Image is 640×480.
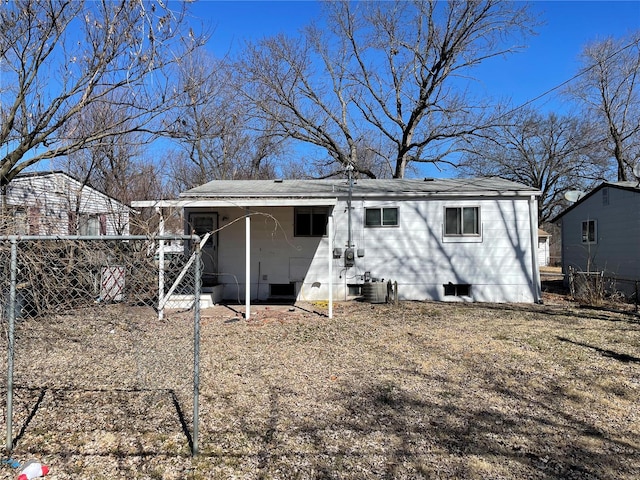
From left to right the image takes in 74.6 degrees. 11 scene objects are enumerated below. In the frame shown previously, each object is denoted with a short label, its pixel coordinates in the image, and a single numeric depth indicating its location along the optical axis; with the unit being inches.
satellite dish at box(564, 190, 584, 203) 622.9
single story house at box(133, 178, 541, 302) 431.2
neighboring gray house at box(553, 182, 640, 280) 455.2
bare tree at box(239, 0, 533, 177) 781.9
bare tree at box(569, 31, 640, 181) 970.7
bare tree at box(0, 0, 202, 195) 299.1
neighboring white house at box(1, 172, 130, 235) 452.4
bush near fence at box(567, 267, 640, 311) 417.7
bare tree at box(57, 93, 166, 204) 406.6
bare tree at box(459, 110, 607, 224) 1106.1
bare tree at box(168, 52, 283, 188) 884.6
